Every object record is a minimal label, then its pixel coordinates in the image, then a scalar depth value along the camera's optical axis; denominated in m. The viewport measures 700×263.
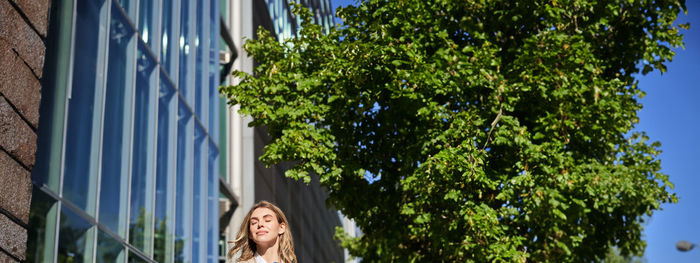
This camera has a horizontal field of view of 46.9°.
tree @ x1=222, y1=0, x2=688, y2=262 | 11.37
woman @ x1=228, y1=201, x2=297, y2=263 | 3.80
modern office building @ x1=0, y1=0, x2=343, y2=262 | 5.49
